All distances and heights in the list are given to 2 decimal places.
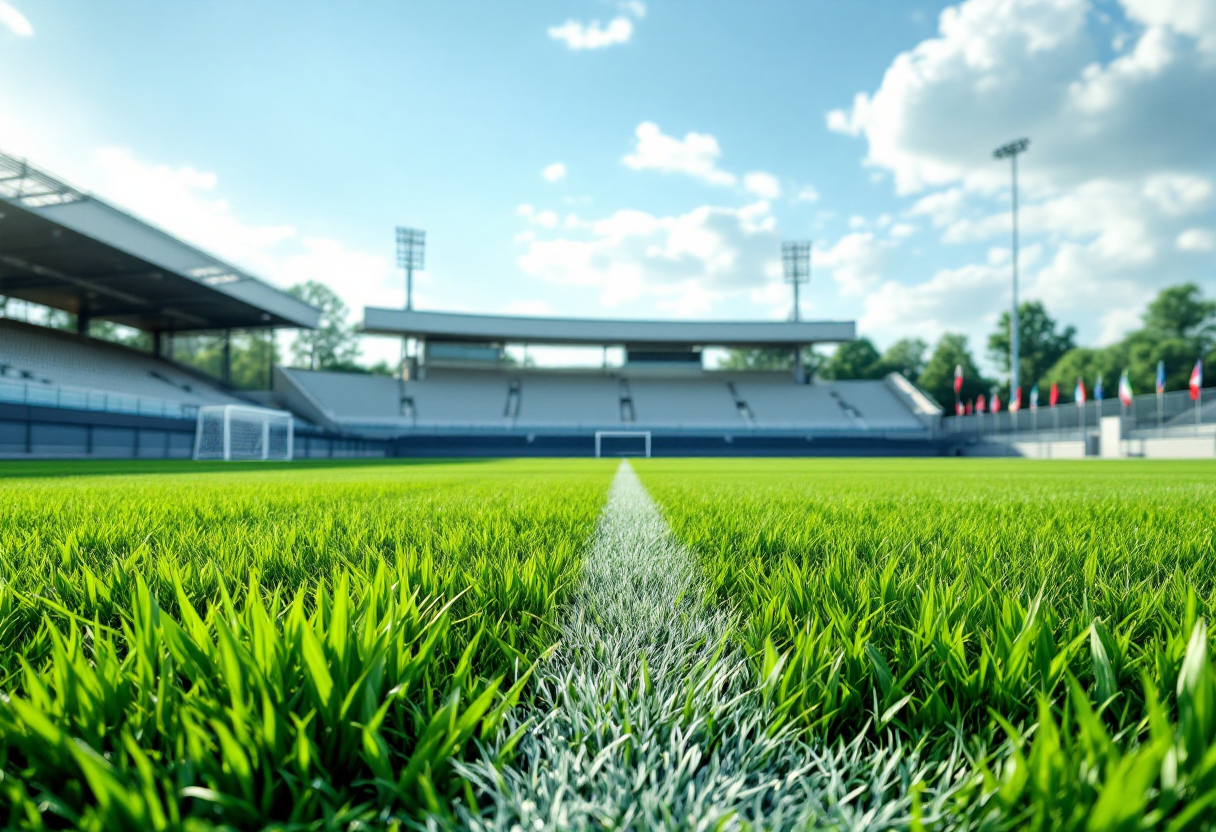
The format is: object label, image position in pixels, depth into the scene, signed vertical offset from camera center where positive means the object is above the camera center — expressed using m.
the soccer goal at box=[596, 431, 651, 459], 34.81 -0.94
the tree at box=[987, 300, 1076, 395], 54.28 +7.94
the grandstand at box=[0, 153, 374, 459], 17.44 +5.73
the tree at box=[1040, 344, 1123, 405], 45.41 +4.93
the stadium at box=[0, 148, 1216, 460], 19.56 +2.03
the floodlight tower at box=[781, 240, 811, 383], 46.69 +13.39
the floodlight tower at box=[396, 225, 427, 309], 43.69 +13.12
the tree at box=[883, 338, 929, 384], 63.72 +8.02
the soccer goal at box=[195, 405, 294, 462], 21.31 -0.46
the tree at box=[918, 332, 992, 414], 51.22 +4.58
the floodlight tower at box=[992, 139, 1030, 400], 36.16 +17.16
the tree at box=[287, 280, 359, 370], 57.97 +8.56
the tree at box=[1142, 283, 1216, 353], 47.53 +9.34
